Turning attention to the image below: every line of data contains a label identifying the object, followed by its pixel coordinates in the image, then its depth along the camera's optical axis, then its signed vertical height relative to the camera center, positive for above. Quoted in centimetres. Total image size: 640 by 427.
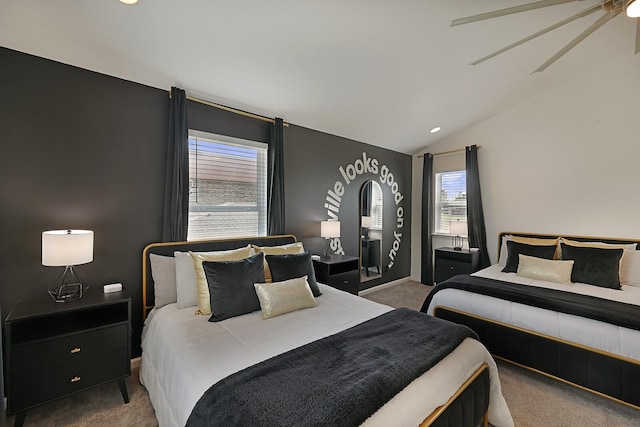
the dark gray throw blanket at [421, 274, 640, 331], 206 -66
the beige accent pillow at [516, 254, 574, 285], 301 -53
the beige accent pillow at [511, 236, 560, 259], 347 -25
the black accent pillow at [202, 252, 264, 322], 201 -51
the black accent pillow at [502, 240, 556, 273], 340 -38
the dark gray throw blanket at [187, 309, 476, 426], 107 -72
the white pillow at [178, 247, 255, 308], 221 -52
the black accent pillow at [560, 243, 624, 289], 288 -47
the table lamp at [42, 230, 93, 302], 183 -23
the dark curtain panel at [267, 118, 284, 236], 328 +46
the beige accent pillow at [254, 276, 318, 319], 205 -59
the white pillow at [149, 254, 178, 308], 230 -51
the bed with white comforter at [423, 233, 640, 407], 198 -88
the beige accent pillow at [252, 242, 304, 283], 251 -31
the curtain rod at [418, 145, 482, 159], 474 +120
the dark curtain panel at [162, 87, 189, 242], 256 +46
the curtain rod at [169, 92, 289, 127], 273 +115
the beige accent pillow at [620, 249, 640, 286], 297 -49
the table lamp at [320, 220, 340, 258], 363 -12
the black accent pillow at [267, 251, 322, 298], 240 -42
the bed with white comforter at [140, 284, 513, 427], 131 -76
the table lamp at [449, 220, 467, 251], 447 -12
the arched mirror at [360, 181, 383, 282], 451 -18
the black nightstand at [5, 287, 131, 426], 171 -86
